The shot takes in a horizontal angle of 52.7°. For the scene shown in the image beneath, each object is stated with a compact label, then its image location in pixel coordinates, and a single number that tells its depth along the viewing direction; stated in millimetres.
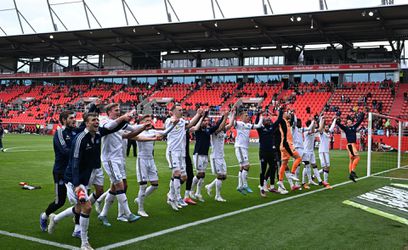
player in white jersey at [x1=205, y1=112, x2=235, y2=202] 10227
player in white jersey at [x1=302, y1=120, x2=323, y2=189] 13133
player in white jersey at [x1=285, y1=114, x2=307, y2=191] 13406
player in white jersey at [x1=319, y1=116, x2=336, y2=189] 13422
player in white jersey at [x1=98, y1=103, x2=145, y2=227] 7324
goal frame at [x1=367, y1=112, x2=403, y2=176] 15759
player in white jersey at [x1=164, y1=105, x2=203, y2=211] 9117
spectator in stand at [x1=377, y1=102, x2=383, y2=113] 37438
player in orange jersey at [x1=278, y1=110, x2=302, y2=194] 11773
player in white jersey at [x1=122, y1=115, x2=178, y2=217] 8500
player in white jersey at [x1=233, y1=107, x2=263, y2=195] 11227
